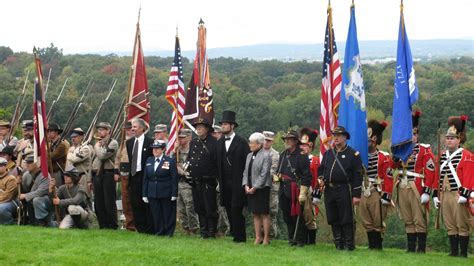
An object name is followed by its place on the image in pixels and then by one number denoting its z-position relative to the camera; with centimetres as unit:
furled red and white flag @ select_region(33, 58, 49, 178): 1822
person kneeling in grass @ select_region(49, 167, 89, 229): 1891
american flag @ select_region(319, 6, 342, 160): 1833
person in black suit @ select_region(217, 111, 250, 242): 1800
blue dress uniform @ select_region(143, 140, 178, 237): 1825
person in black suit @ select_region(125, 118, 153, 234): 1884
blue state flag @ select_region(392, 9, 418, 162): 1706
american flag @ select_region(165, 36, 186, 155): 2100
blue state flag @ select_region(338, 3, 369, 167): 1742
